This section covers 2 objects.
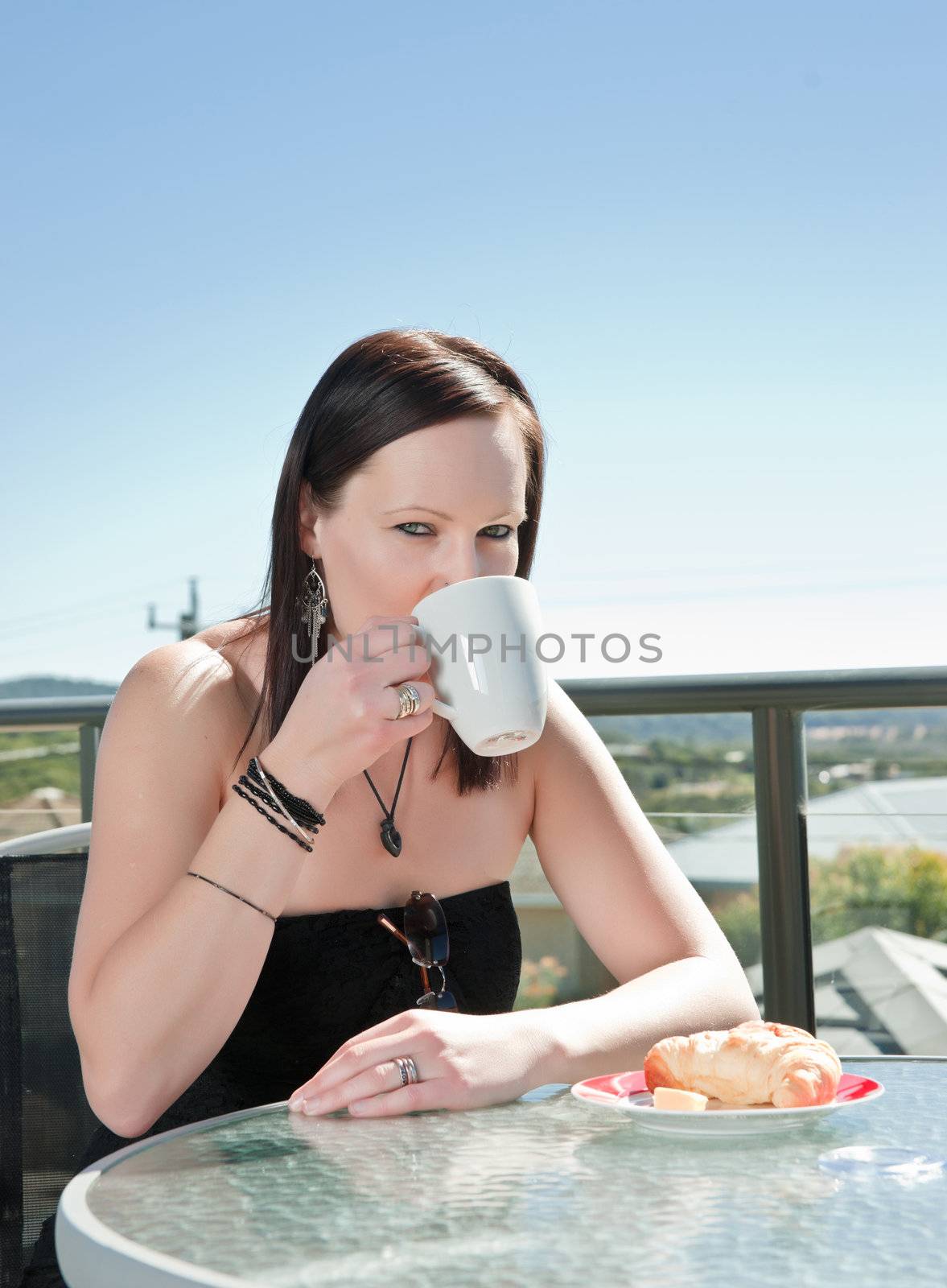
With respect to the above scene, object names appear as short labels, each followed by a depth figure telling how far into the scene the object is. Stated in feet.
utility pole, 117.35
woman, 3.64
